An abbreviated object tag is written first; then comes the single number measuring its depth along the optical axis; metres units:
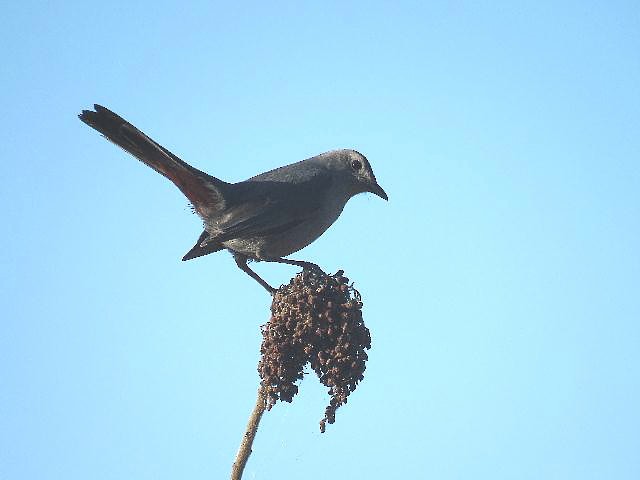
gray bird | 12.87
